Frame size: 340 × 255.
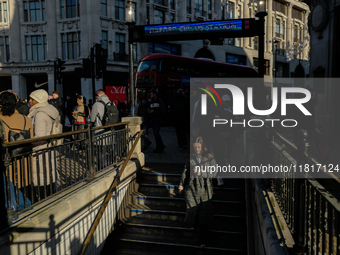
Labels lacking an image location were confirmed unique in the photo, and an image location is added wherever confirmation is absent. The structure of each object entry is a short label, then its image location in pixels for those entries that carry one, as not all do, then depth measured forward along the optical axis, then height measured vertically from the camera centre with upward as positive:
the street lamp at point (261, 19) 6.15 +1.59
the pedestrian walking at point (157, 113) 10.02 -0.43
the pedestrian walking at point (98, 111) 7.43 -0.25
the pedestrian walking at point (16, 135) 4.07 -0.48
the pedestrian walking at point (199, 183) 5.61 -1.52
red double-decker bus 17.16 +1.56
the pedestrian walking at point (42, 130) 4.65 -0.47
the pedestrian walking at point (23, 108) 9.12 -0.21
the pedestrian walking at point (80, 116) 9.40 -0.46
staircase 6.12 -2.63
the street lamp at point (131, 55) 8.67 +1.30
